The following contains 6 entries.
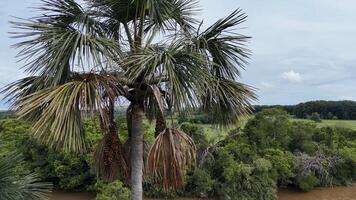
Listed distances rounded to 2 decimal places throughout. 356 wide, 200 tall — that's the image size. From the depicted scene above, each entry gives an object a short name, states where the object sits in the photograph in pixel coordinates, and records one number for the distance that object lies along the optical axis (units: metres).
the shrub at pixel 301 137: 16.06
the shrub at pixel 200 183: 13.44
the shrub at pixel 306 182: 14.63
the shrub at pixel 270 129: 15.75
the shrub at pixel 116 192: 9.98
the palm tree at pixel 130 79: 3.01
